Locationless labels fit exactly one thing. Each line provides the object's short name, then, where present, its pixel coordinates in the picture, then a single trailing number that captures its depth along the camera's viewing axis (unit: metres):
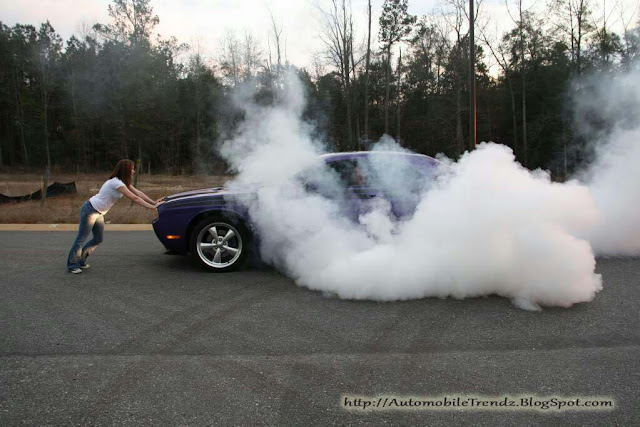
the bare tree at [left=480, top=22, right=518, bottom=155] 32.16
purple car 5.11
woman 5.22
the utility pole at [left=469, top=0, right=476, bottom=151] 13.81
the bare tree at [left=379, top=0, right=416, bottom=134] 26.84
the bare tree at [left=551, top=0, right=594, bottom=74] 26.48
